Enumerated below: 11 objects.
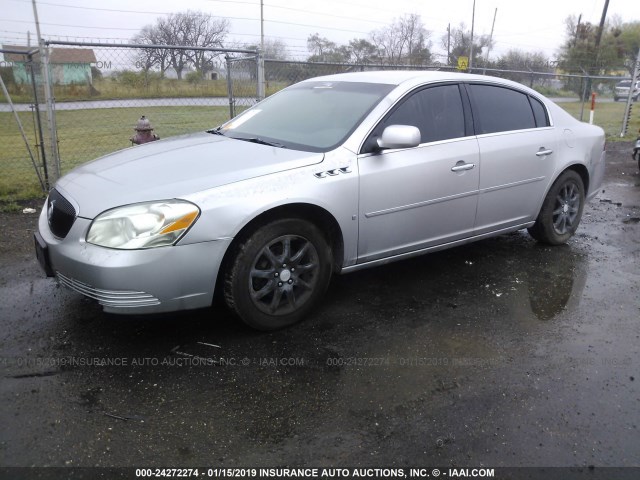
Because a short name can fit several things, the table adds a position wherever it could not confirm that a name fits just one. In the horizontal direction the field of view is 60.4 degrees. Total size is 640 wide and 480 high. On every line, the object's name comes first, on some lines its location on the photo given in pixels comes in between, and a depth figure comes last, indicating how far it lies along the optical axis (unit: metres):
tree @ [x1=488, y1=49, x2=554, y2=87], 15.90
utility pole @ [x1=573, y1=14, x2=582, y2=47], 43.44
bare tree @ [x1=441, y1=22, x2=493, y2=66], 39.28
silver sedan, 3.13
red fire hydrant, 6.73
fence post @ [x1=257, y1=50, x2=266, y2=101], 7.86
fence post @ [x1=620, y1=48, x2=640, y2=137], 13.53
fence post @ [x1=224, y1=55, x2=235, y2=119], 8.11
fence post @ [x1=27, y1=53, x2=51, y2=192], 6.59
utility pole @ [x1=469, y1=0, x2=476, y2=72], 26.62
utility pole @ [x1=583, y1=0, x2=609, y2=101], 36.50
